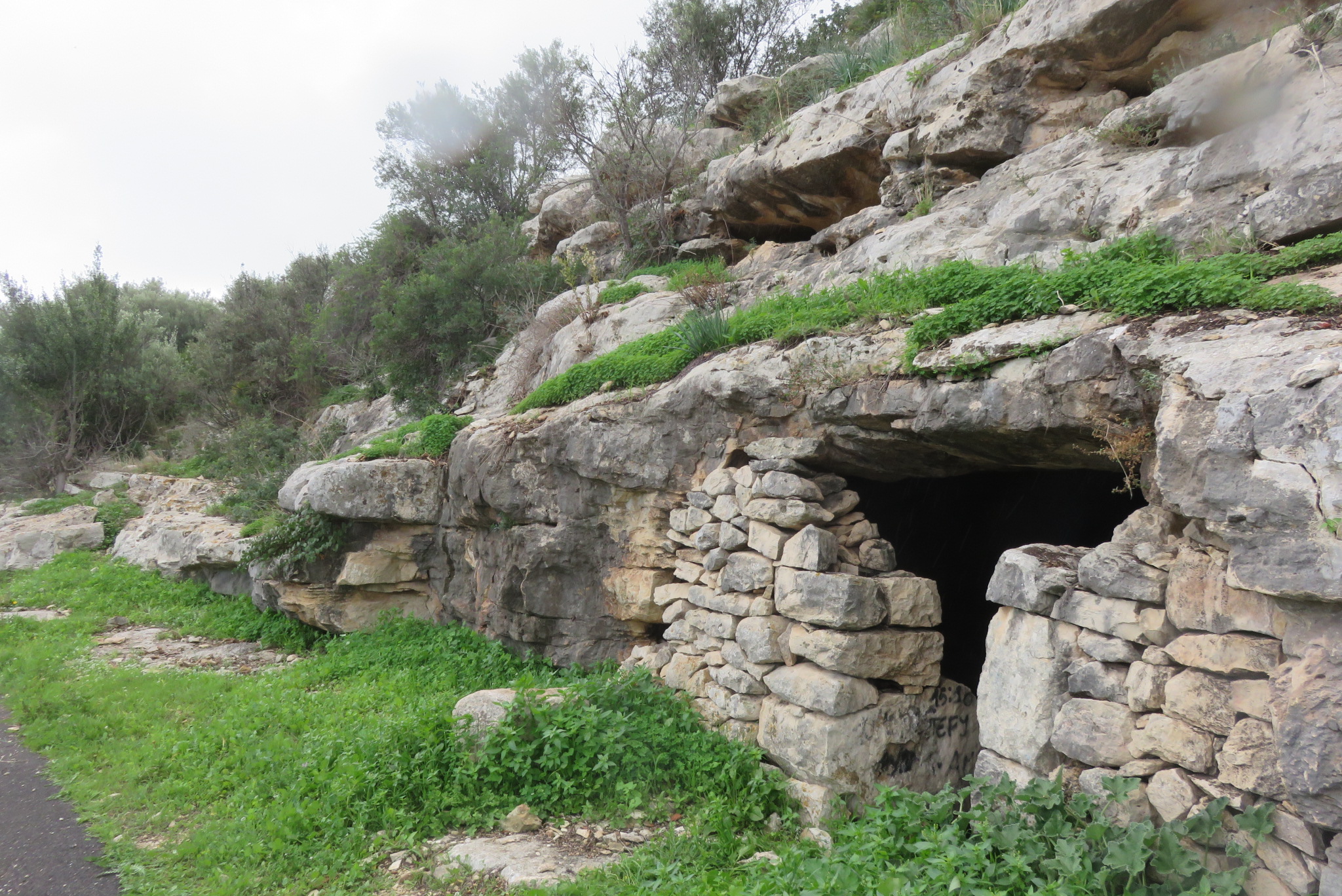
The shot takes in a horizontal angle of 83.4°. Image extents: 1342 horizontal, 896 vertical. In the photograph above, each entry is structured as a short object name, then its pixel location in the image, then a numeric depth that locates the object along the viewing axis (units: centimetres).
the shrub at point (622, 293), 1048
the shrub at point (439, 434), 910
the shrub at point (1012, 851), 307
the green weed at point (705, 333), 655
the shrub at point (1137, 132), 591
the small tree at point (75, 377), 1958
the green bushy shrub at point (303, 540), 920
